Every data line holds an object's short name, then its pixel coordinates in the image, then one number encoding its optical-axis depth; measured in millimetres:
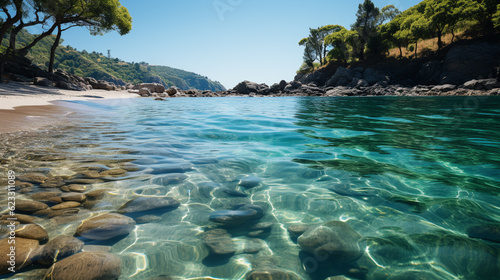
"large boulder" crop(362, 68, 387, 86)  39775
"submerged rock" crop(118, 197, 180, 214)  2234
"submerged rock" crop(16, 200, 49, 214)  2073
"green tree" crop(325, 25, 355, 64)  52069
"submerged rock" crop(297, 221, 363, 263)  1651
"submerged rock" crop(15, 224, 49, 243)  1685
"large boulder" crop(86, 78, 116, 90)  30750
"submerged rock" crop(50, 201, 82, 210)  2175
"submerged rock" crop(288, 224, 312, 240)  1925
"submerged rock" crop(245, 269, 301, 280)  1447
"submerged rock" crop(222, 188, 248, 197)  2626
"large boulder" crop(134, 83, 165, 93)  37422
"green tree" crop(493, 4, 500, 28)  29834
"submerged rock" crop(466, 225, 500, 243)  1818
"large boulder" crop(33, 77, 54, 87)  19281
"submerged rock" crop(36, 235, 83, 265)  1494
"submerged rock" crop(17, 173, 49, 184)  2699
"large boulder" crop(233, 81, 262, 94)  45500
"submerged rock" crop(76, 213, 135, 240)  1789
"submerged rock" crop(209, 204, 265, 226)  2070
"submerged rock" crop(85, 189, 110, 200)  2426
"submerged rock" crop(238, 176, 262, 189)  2891
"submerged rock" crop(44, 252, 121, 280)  1340
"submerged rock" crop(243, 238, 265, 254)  1717
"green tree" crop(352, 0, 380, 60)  47094
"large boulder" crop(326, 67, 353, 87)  43375
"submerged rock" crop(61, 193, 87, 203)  2351
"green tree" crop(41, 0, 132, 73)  20469
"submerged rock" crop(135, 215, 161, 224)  2049
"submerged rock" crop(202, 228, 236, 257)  1682
